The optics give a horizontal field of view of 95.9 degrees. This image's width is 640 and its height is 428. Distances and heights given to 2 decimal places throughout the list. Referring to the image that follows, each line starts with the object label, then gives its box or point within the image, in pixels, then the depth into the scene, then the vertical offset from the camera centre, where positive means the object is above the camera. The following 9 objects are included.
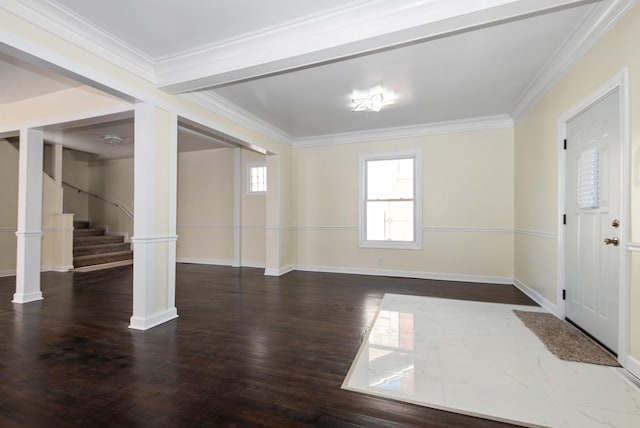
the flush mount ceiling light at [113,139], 5.52 +1.47
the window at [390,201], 5.28 +0.28
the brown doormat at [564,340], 2.25 -1.10
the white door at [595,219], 2.27 -0.02
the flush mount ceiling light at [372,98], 3.60 +1.50
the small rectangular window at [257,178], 6.43 +0.83
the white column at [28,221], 3.79 -0.11
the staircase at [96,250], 6.20 -0.85
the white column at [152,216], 2.92 -0.02
